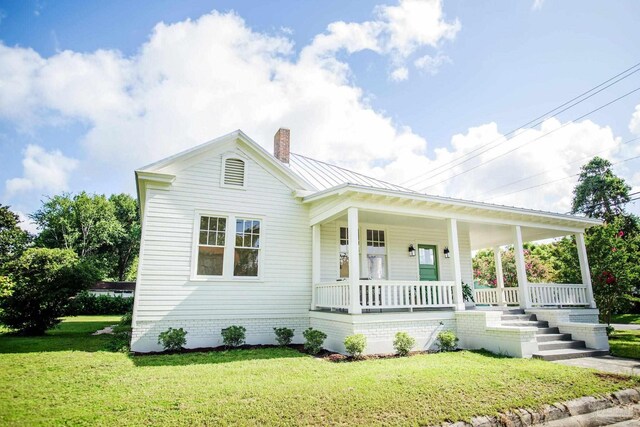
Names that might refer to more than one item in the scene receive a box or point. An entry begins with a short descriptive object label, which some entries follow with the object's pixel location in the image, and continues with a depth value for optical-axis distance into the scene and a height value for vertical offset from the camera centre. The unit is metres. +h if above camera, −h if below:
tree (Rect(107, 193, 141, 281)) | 43.62 +6.31
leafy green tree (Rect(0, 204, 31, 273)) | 24.28 +4.33
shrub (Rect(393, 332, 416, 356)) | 8.54 -1.31
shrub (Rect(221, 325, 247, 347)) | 9.45 -1.25
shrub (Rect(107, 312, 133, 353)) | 9.11 -1.50
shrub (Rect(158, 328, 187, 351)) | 8.84 -1.25
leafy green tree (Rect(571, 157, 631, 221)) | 30.58 +8.95
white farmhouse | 9.13 +0.87
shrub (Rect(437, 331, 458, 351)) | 9.09 -1.32
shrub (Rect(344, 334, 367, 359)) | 8.03 -1.26
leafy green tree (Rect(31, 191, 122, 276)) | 39.22 +7.51
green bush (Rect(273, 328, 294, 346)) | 10.09 -1.31
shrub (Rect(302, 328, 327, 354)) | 8.86 -1.29
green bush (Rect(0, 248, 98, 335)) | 11.30 +0.06
